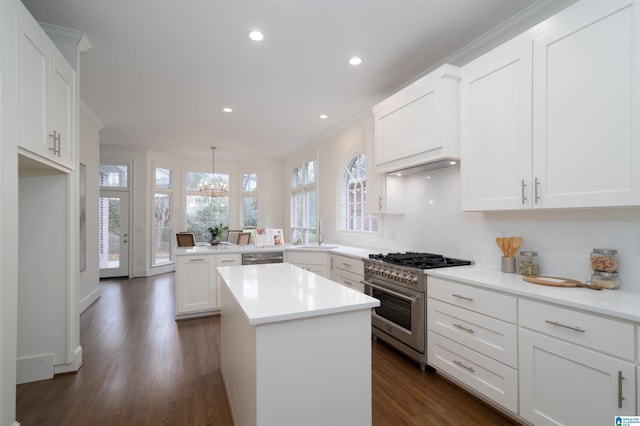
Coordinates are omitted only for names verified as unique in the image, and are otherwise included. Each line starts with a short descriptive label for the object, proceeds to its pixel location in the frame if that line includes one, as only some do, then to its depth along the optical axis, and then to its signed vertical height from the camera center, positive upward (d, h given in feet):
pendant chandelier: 24.39 +1.95
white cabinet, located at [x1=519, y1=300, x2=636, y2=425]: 4.82 -2.66
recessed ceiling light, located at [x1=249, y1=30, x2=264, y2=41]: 8.50 +4.93
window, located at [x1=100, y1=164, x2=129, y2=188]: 22.07 +2.64
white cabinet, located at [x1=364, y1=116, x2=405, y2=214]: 11.98 +0.91
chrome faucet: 17.30 -1.20
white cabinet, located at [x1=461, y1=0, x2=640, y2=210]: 5.34 +2.02
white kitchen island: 4.49 -2.26
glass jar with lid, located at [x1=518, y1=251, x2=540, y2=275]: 7.56 -1.26
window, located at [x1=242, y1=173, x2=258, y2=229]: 27.89 +1.09
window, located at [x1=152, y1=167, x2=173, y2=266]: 23.98 -0.49
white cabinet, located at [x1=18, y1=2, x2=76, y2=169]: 6.04 +2.58
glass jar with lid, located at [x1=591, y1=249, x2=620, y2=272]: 6.06 -0.94
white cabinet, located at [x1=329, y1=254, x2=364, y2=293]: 11.94 -2.42
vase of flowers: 16.25 -1.22
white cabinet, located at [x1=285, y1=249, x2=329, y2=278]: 14.33 -2.23
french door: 21.86 -1.62
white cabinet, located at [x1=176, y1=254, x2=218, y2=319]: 13.12 -3.17
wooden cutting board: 6.35 -1.48
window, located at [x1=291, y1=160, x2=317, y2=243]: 21.66 +0.72
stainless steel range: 8.77 -2.60
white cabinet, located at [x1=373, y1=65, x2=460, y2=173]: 8.58 +2.75
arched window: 15.14 +0.65
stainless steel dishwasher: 14.14 -2.12
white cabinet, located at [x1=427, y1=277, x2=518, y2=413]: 6.48 -2.95
